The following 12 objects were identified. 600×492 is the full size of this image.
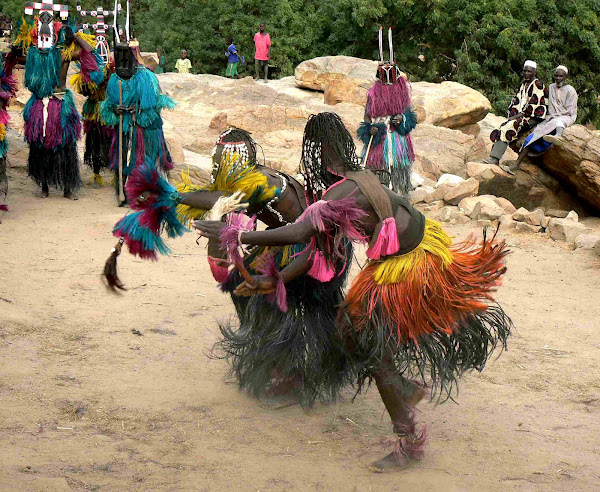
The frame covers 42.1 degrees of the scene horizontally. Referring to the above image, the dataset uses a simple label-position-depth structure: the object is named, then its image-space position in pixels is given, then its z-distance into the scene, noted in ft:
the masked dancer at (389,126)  27.96
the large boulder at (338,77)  46.14
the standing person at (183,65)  63.62
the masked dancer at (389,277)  10.78
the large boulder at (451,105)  44.55
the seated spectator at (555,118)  33.71
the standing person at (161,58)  66.59
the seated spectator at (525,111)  34.68
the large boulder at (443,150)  36.65
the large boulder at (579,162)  31.40
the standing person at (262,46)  59.72
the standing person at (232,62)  64.64
